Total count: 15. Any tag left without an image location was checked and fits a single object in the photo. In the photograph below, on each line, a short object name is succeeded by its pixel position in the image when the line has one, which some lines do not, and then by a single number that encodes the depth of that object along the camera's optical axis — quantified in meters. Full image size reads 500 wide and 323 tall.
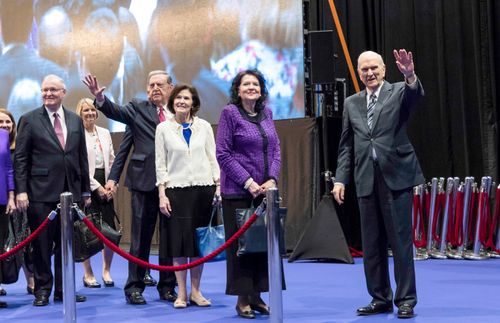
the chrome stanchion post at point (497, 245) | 7.75
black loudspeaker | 8.22
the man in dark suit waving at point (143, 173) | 5.54
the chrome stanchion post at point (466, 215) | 7.79
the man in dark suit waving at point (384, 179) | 4.66
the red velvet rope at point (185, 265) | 4.33
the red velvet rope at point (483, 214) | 7.75
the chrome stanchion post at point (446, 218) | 7.87
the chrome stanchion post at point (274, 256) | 4.05
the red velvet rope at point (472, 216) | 7.91
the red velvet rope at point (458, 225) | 7.84
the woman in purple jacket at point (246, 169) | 4.71
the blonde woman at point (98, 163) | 6.61
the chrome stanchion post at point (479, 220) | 7.74
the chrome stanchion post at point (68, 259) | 4.27
